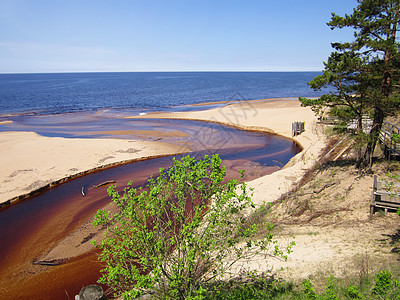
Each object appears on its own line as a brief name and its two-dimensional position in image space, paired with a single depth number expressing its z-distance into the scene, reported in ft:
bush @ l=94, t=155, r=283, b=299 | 19.29
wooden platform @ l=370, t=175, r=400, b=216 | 38.65
